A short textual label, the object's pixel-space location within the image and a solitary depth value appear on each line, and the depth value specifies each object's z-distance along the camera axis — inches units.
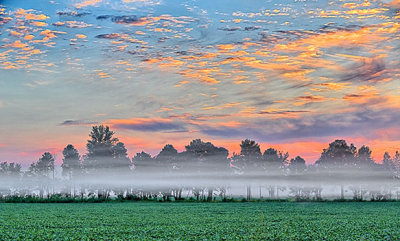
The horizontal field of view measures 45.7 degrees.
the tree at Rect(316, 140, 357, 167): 7135.8
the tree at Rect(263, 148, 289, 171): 7440.9
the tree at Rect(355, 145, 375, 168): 7313.0
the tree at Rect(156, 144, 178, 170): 6993.1
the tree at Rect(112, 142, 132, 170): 6000.0
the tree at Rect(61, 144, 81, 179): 6407.5
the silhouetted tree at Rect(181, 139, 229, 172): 6929.1
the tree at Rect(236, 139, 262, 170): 7214.6
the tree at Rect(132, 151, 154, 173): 6855.3
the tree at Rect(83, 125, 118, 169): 5885.8
